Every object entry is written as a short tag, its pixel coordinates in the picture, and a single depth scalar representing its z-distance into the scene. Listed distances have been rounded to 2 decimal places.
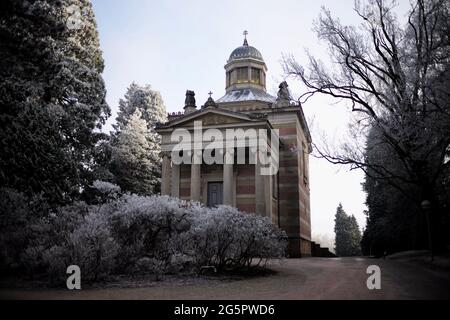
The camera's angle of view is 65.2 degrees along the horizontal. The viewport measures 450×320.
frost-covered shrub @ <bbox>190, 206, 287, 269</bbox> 10.67
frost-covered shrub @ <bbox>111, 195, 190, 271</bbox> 10.31
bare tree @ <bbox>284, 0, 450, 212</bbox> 12.76
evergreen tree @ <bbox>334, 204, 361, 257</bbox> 59.41
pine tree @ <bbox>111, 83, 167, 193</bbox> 35.78
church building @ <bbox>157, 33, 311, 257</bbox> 22.78
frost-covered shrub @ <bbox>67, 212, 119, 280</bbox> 8.31
